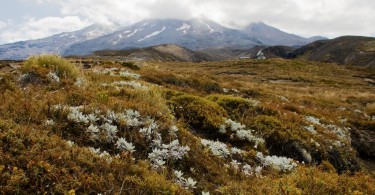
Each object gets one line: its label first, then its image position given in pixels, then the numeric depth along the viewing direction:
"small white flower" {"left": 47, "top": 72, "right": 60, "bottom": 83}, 10.25
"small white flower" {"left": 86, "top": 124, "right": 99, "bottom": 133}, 6.93
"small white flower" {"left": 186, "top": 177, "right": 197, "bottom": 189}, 6.29
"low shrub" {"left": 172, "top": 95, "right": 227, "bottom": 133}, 10.23
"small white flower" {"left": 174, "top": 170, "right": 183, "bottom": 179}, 6.40
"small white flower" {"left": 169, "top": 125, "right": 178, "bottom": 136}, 7.81
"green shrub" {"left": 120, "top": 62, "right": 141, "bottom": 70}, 21.09
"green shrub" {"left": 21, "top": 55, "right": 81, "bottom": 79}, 10.83
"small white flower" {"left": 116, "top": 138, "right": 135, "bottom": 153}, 6.68
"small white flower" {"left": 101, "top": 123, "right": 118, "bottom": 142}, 7.06
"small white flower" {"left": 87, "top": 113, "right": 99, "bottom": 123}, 7.27
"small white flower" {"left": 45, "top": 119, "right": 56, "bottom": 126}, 6.76
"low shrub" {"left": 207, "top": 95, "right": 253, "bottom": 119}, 11.90
